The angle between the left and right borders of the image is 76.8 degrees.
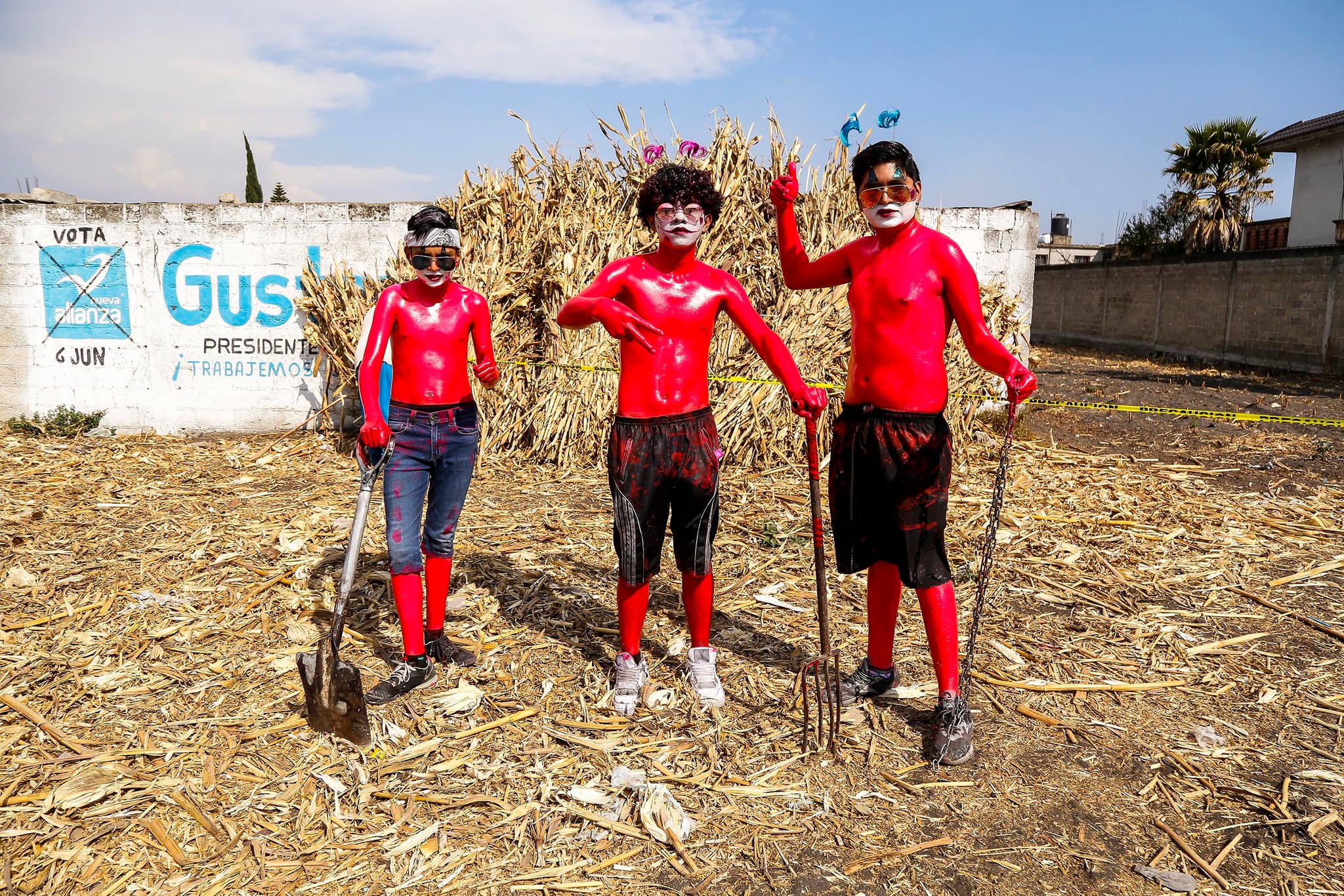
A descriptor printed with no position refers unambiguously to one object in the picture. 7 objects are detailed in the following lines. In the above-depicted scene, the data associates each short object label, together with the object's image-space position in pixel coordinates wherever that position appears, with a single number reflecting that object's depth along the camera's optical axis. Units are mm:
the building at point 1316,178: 21297
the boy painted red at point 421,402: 3559
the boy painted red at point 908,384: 3160
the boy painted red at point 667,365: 3320
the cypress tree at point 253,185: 26062
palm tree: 24047
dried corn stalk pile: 7562
